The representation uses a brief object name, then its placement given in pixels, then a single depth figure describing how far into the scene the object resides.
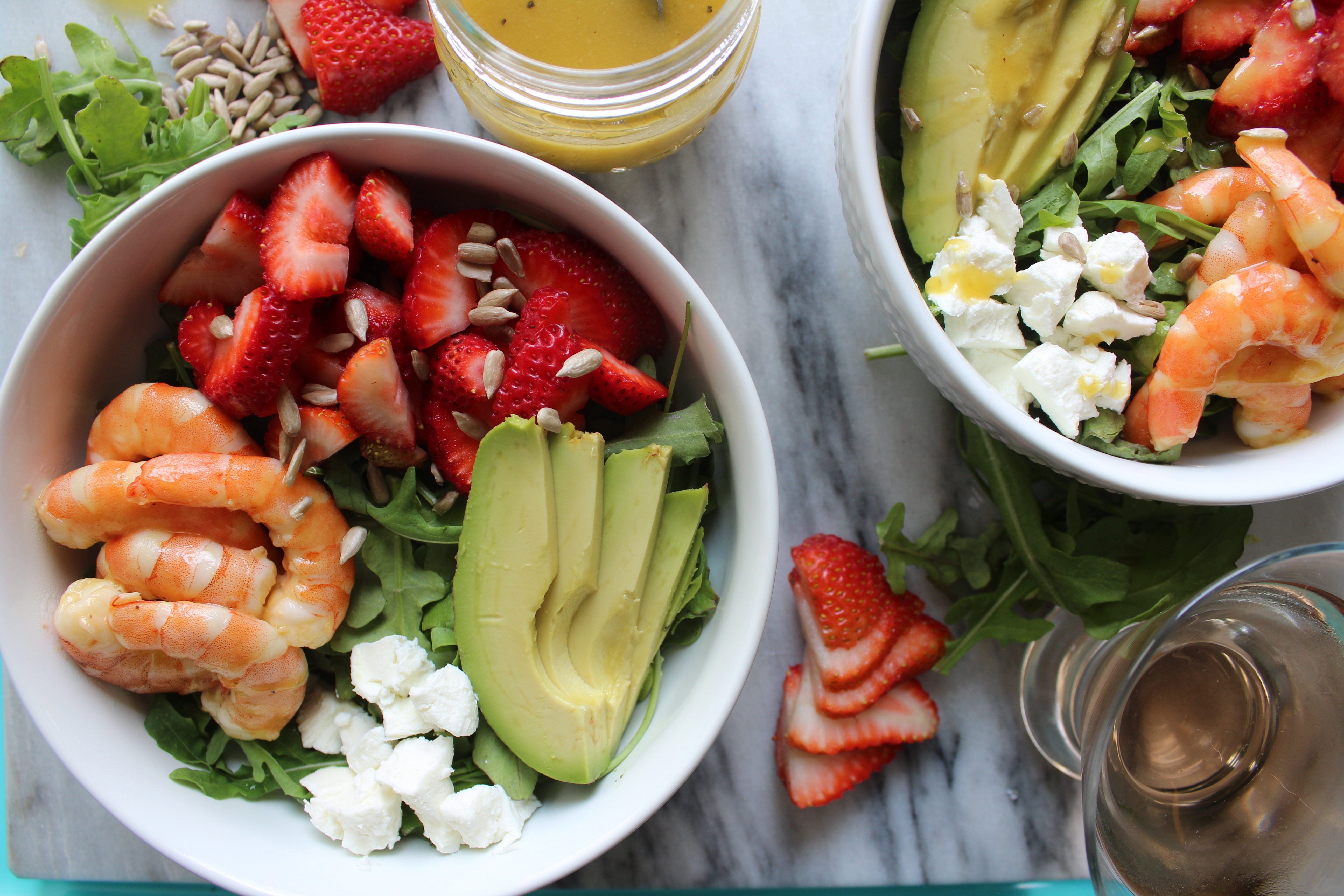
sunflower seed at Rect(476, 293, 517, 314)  0.55
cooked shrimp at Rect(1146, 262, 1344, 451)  0.53
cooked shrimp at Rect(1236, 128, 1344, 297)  0.52
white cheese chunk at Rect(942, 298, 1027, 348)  0.54
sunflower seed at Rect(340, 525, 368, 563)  0.55
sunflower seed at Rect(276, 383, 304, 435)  0.54
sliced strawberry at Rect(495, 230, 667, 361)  0.55
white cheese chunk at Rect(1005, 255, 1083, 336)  0.54
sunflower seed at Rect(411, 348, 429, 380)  0.55
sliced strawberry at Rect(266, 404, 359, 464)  0.54
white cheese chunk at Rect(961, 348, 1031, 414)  0.54
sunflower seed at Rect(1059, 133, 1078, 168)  0.55
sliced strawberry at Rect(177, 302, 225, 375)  0.54
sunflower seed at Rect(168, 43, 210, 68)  0.58
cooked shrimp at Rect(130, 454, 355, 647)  0.53
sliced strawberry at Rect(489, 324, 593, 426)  0.54
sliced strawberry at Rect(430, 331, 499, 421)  0.54
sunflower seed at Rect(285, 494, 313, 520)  0.54
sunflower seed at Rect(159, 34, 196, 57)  0.58
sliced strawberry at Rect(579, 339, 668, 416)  0.54
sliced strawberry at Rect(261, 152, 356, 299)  0.53
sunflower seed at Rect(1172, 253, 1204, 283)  0.55
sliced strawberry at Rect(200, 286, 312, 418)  0.53
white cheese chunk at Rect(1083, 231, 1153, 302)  0.54
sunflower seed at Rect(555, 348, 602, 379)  0.53
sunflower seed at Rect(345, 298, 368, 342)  0.54
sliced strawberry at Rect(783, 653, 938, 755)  0.58
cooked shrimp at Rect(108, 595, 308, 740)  0.53
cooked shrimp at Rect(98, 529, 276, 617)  0.53
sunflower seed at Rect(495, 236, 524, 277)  0.54
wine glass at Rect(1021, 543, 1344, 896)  0.55
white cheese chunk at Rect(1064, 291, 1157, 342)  0.54
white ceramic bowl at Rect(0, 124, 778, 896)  0.53
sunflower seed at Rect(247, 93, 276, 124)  0.58
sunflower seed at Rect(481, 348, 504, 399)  0.54
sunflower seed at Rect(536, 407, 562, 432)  0.53
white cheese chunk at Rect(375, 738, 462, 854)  0.54
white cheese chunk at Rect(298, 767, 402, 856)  0.54
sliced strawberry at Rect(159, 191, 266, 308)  0.54
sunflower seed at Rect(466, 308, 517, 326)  0.55
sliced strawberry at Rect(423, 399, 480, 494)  0.55
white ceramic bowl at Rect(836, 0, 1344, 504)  0.53
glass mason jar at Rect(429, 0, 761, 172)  0.53
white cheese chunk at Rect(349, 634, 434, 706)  0.55
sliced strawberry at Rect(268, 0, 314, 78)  0.58
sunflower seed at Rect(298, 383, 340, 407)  0.55
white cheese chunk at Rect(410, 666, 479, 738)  0.54
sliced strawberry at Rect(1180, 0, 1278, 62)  0.55
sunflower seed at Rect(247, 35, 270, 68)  0.58
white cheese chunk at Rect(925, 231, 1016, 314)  0.54
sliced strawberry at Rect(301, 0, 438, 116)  0.57
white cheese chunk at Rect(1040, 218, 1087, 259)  0.54
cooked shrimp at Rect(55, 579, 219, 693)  0.53
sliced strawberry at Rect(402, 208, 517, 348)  0.54
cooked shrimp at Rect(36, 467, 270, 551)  0.53
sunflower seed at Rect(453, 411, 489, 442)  0.55
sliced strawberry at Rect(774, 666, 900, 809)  0.58
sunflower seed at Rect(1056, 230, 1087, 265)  0.54
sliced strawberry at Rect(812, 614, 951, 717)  0.58
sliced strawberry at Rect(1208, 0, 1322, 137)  0.54
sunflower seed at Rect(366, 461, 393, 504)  0.55
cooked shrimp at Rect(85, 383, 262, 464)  0.54
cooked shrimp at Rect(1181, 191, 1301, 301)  0.54
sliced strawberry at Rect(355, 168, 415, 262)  0.54
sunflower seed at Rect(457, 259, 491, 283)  0.55
